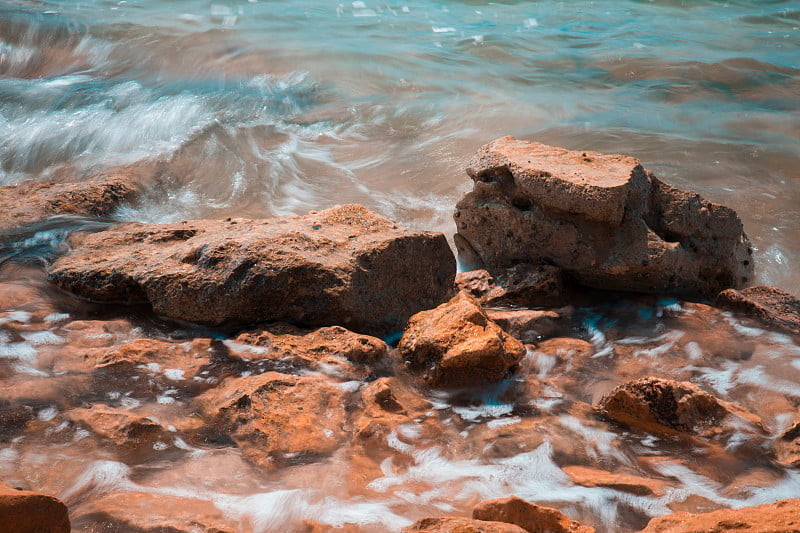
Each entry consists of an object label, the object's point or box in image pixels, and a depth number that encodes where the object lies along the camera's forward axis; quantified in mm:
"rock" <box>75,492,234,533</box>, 2062
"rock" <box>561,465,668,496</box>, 2434
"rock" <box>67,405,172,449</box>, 2529
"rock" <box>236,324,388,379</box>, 3193
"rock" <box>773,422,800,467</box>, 2619
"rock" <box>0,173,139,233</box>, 4547
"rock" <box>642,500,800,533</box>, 1796
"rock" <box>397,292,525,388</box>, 3172
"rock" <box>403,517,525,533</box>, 1862
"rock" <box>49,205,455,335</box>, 3424
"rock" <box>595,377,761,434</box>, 2791
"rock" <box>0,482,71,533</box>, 1649
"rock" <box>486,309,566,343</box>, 3766
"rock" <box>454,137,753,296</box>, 4000
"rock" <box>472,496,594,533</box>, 2057
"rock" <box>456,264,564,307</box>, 4074
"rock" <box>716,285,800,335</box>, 3771
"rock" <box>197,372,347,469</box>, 2615
